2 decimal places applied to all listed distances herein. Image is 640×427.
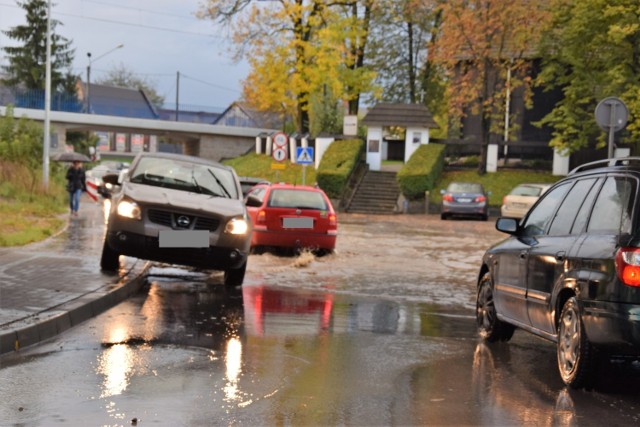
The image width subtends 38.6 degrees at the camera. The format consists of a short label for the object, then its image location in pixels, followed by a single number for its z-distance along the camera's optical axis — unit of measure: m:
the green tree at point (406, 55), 54.59
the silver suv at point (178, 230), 11.76
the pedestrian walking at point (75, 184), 27.31
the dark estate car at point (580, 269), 6.05
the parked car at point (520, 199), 33.19
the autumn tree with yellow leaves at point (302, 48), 50.84
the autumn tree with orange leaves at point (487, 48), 43.34
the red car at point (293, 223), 16.89
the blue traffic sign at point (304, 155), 31.91
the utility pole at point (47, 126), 31.82
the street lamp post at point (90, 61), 52.92
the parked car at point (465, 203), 36.53
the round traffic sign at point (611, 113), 15.24
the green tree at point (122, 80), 123.12
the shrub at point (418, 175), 42.31
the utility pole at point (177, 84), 103.25
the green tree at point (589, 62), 37.88
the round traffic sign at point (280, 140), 29.64
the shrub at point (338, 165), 42.62
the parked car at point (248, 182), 26.92
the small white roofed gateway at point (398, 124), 49.31
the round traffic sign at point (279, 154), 29.94
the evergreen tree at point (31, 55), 76.25
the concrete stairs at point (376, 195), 42.50
